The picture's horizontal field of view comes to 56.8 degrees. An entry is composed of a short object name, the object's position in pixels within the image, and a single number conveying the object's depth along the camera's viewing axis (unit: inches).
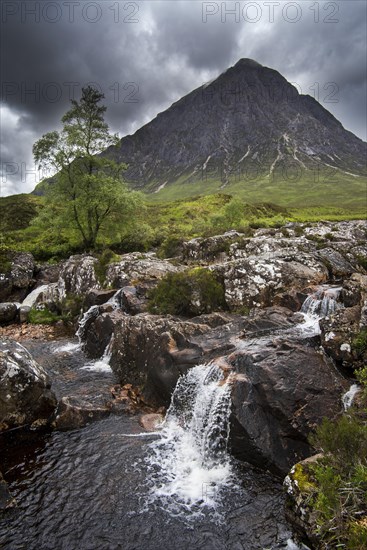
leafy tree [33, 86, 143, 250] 1533.0
